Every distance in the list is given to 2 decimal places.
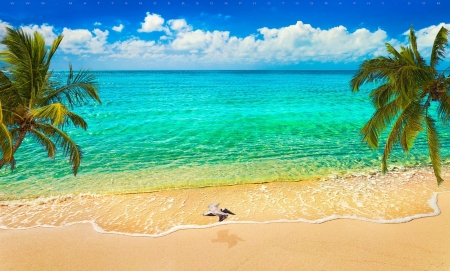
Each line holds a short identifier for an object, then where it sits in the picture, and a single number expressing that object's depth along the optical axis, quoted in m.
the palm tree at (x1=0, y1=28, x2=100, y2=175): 6.71
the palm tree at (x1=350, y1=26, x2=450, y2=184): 7.32
